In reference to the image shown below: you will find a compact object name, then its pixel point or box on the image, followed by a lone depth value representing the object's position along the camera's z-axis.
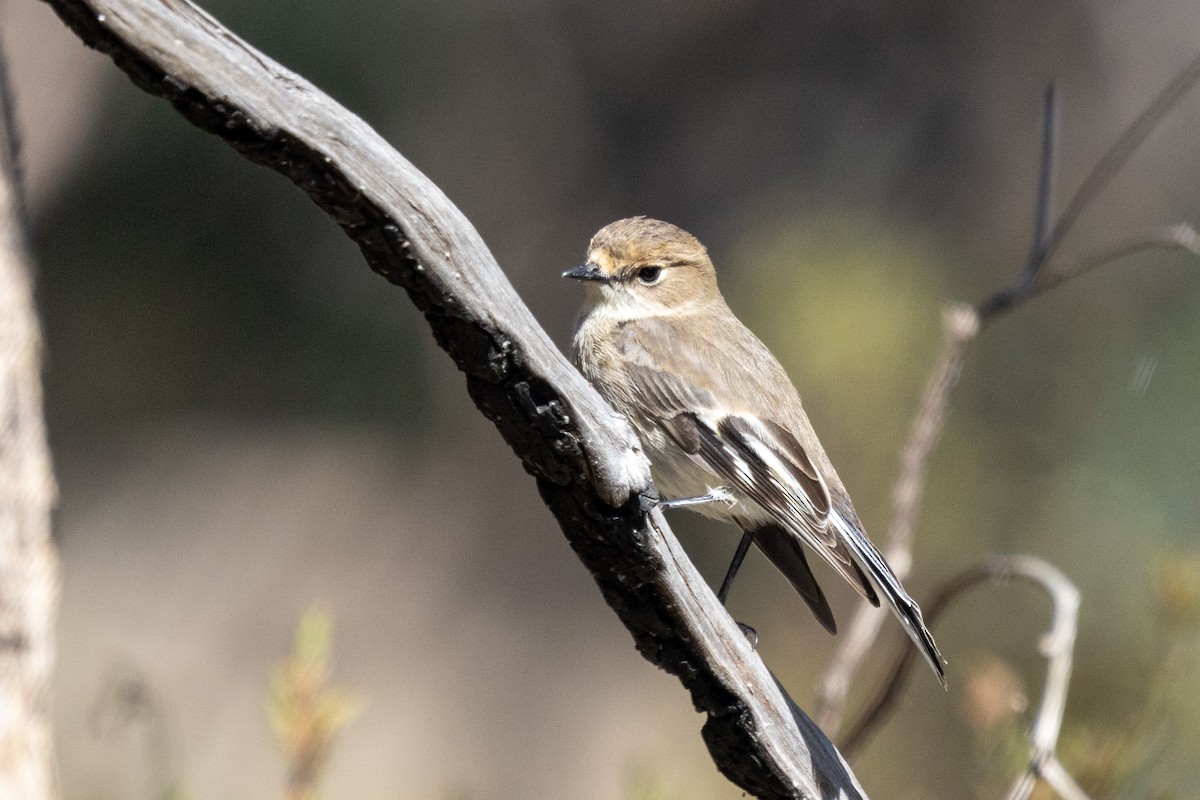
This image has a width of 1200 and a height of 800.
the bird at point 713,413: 5.28
